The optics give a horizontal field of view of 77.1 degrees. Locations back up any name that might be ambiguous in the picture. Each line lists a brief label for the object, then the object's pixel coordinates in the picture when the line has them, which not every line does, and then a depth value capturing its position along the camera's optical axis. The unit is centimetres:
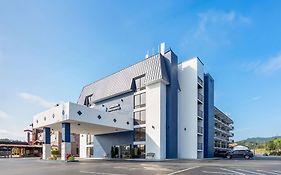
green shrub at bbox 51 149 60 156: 1979
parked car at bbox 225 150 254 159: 2397
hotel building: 1960
